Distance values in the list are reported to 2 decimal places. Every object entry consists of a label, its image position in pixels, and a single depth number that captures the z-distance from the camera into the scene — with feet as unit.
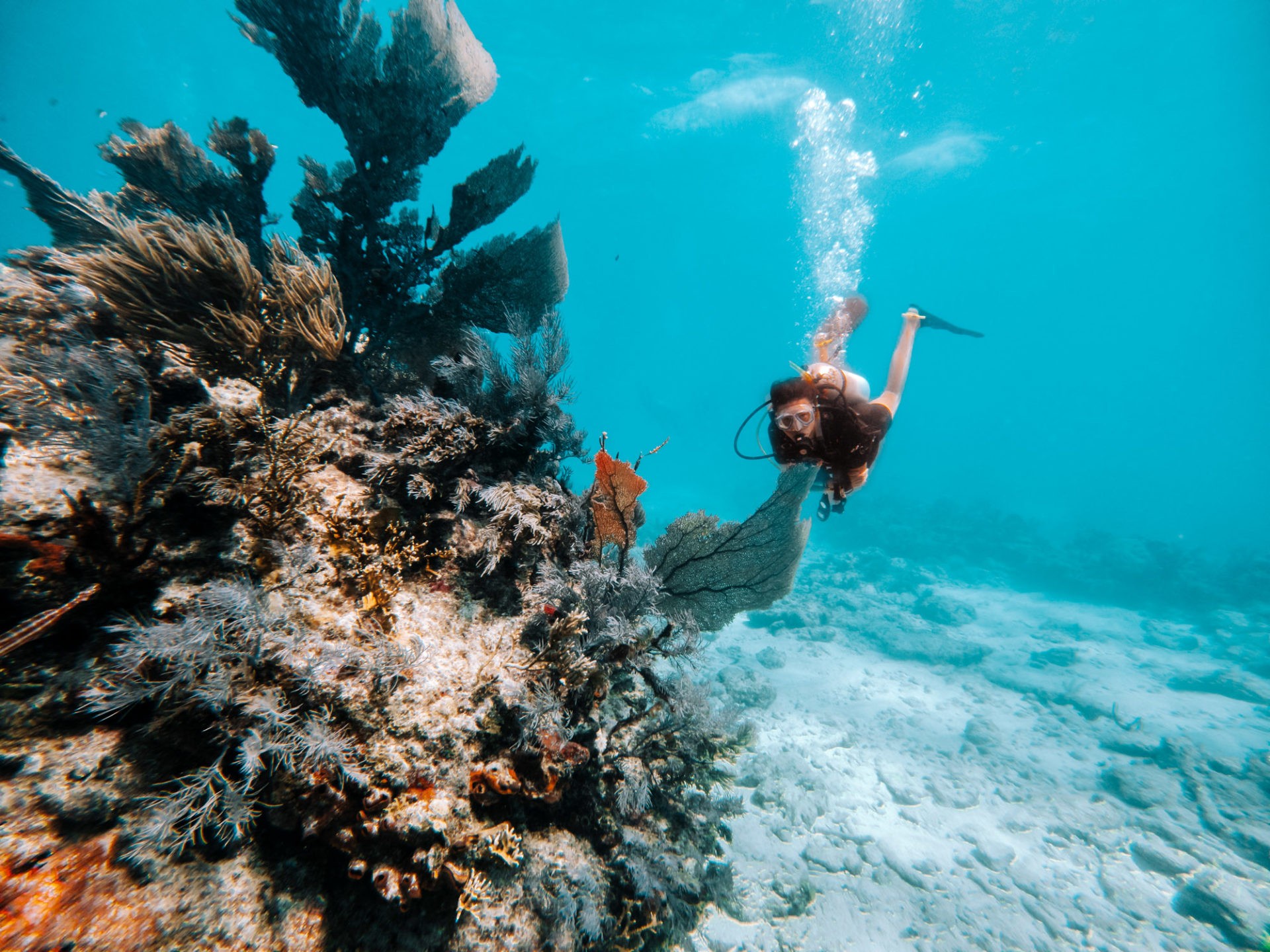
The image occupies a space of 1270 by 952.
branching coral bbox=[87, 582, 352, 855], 5.28
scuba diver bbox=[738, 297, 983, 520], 13.99
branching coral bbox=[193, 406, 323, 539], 7.10
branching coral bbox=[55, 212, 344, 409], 8.64
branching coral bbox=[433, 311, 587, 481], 11.10
